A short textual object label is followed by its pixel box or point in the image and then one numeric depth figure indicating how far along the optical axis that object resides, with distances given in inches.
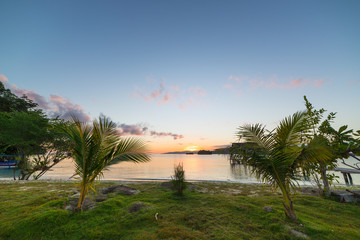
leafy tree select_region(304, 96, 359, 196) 192.9
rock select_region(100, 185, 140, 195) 295.1
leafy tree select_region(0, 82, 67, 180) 523.6
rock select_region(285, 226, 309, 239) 135.4
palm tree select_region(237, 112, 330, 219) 155.7
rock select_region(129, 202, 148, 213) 196.9
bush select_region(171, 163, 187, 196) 276.7
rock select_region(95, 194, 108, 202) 238.1
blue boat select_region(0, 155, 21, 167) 1165.8
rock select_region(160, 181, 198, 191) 338.5
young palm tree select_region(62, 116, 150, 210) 175.9
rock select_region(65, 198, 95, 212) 190.0
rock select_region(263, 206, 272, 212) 195.7
